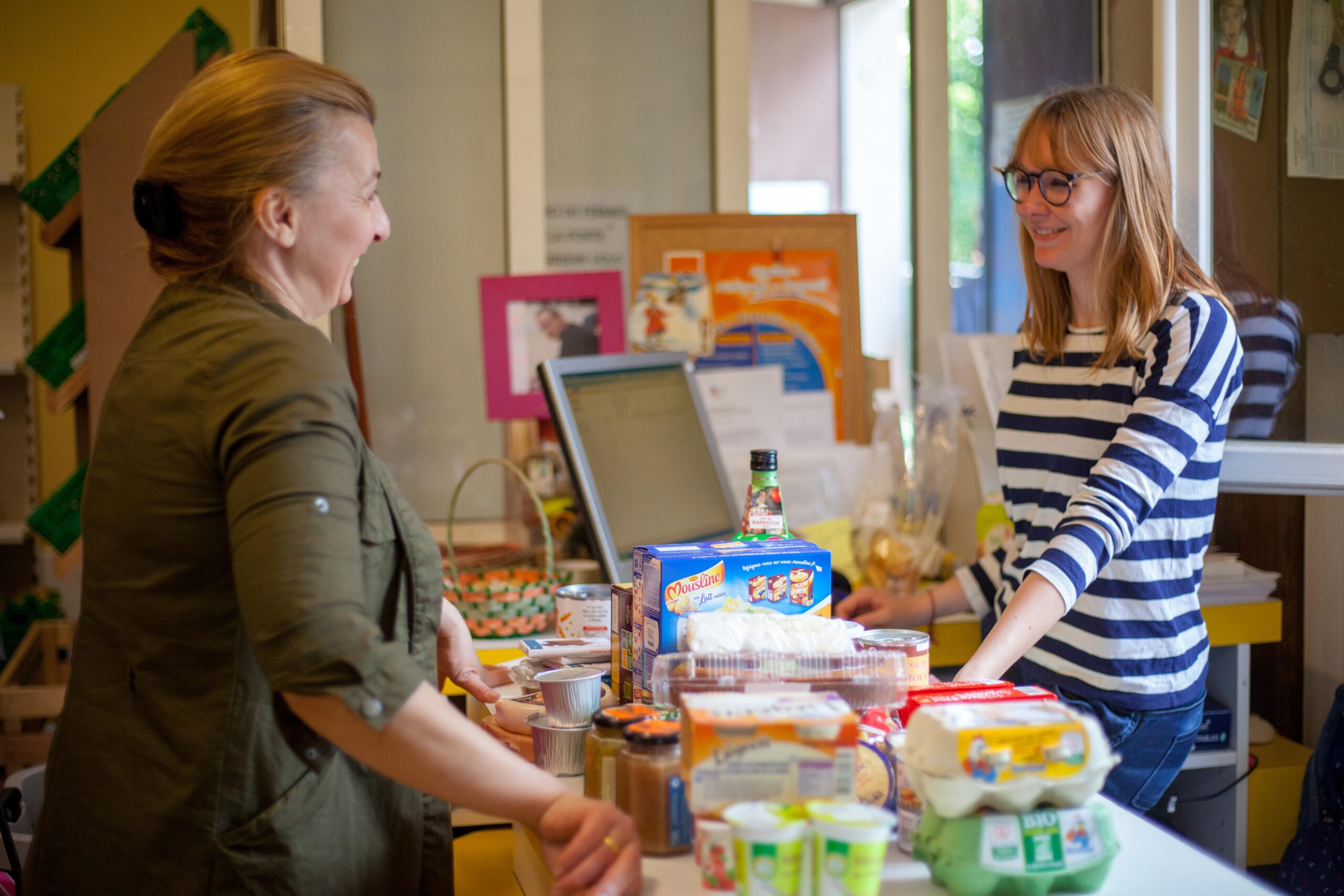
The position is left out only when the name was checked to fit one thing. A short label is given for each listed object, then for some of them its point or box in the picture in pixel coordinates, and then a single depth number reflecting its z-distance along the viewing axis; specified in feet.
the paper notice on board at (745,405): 8.18
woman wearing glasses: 5.14
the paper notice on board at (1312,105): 6.49
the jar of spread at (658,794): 3.32
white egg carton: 2.92
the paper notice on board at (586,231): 9.44
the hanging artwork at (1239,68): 6.88
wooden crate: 7.95
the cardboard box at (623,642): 4.40
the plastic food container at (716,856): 2.86
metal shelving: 14.65
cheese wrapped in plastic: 3.69
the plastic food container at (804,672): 3.62
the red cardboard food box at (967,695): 3.67
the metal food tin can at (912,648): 4.16
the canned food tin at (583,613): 5.61
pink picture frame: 8.35
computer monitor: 6.53
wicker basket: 6.62
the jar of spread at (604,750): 3.51
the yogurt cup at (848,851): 2.77
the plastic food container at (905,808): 3.29
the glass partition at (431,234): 9.06
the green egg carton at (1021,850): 2.96
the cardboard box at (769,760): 2.97
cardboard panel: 7.90
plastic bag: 7.91
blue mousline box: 3.99
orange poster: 8.52
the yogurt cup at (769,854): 2.78
